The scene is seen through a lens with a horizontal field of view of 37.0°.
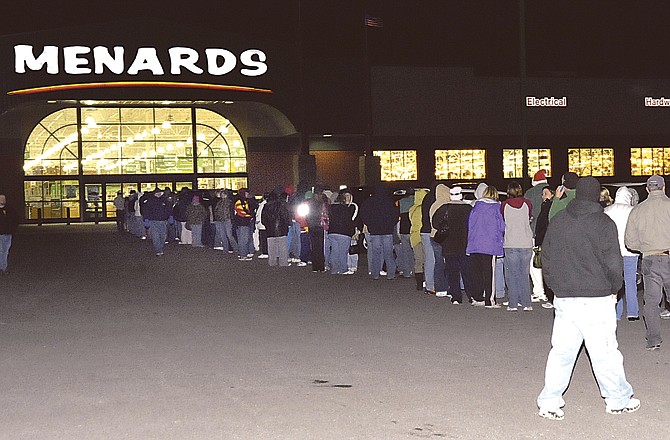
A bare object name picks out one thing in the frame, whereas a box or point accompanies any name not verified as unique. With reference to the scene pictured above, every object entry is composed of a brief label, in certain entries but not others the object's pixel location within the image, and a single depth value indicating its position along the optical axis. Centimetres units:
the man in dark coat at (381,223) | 1869
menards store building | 4459
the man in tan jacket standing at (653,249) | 1038
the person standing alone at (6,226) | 2108
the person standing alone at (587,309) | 732
